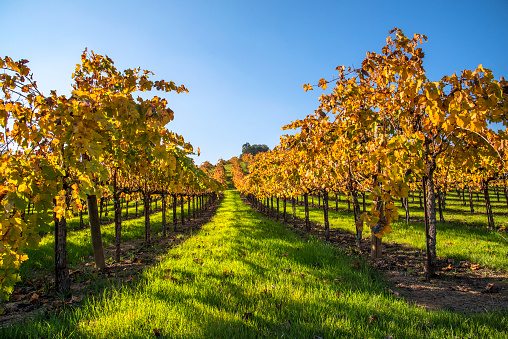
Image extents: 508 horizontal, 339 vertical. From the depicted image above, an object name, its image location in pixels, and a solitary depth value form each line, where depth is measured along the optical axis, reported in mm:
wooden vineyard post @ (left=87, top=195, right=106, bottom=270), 7188
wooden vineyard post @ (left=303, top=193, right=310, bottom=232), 15094
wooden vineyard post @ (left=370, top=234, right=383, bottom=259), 8242
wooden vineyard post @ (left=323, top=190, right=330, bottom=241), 12152
